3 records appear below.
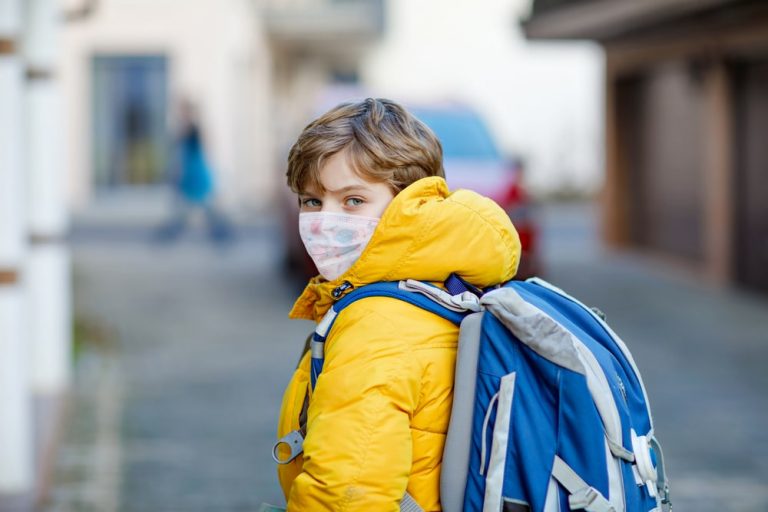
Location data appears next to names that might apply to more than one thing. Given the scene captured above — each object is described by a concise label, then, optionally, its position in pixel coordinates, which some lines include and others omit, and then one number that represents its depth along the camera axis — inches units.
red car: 408.2
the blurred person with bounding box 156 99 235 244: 590.2
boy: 74.1
